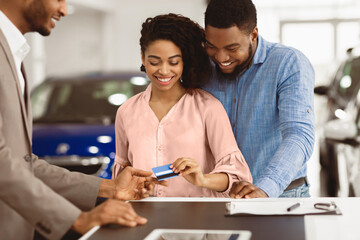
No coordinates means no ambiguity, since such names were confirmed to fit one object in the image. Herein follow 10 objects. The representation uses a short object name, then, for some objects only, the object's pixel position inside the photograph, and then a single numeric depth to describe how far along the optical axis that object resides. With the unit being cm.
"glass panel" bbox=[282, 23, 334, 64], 1473
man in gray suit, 169
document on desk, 187
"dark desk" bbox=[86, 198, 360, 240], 166
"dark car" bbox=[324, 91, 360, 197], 396
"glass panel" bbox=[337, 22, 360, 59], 1471
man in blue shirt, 234
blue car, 445
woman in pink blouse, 233
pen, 189
